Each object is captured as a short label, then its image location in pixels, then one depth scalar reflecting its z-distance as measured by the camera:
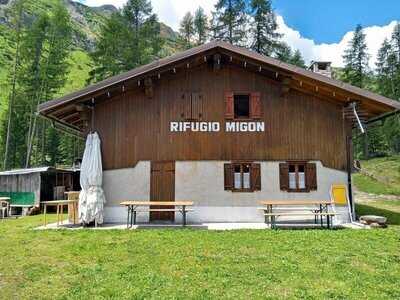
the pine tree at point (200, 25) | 39.00
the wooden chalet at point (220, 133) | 12.88
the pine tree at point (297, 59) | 40.01
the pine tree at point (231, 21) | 33.25
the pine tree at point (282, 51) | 31.70
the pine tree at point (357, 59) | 48.00
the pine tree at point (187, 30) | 40.48
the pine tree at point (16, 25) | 29.96
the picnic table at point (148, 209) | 11.42
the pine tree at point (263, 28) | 32.12
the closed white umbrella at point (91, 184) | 11.89
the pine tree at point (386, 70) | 49.00
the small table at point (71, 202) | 11.83
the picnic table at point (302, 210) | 11.19
